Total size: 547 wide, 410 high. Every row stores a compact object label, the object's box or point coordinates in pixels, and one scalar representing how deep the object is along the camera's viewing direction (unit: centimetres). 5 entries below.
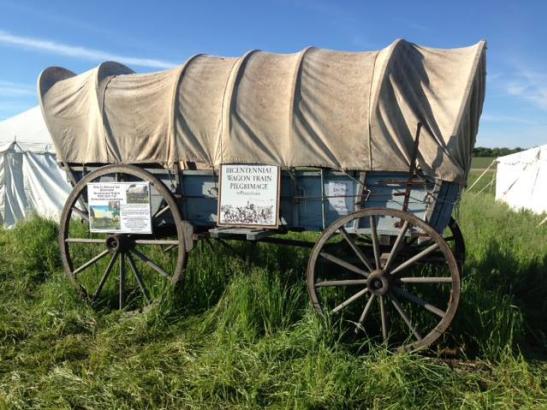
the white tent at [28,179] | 1352
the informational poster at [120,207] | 539
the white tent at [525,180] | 1681
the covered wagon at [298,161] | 463
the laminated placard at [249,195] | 491
